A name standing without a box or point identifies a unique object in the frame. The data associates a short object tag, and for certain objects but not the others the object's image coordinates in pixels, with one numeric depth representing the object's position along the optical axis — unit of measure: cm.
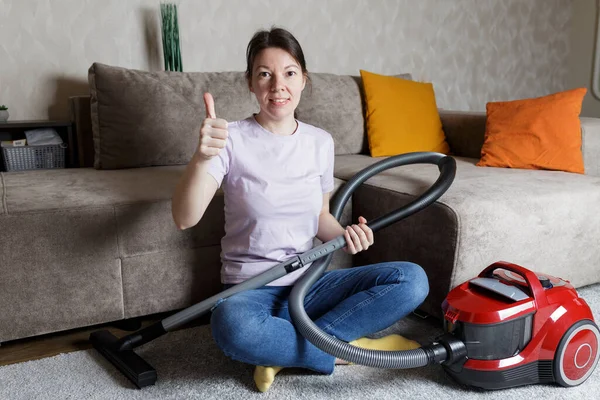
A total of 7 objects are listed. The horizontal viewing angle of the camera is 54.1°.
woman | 144
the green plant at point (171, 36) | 272
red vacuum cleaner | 138
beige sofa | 167
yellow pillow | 271
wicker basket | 238
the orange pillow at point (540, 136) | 231
